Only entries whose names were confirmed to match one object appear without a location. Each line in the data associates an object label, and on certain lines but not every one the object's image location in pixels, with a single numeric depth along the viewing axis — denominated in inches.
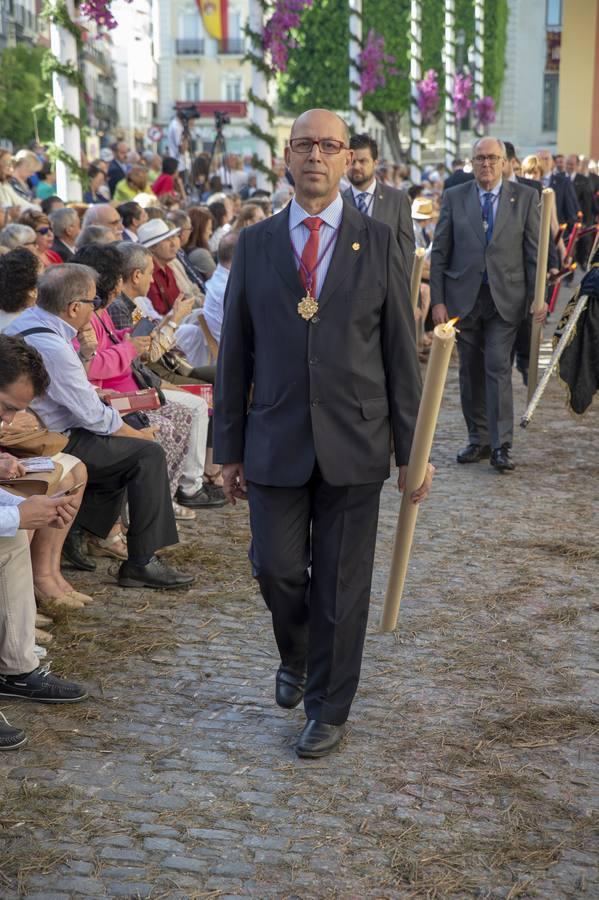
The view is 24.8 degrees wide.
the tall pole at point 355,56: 1075.3
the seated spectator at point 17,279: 273.0
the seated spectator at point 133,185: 585.6
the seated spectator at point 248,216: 442.5
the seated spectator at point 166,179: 703.1
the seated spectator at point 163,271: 383.6
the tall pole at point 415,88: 1316.4
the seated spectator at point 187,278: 394.3
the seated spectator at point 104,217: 409.1
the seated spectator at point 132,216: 457.4
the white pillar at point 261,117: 805.5
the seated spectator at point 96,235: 355.1
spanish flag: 2960.6
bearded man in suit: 371.6
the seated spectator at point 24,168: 562.6
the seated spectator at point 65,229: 414.0
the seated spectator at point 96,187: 640.4
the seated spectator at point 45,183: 673.6
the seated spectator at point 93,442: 251.0
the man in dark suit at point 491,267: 364.2
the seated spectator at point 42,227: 404.3
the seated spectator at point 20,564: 199.8
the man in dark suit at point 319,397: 181.5
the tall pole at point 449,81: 1524.4
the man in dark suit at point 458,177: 544.4
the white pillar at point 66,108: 571.8
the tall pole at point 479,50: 1748.3
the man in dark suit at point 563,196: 919.0
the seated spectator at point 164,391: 281.7
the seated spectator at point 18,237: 364.2
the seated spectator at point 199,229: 486.3
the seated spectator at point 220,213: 560.4
